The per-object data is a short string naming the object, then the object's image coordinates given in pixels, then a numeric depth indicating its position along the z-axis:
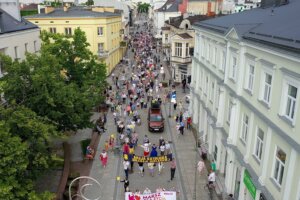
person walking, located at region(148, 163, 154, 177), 23.48
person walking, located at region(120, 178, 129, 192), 21.41
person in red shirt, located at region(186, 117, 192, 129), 33.41
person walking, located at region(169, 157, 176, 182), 23.09
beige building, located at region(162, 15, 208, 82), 48.47
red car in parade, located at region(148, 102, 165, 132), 31.98
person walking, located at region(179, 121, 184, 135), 31.30
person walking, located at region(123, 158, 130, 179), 23.31
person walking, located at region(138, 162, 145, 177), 23.86
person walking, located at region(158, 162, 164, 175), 24.06
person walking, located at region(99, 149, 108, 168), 24.97
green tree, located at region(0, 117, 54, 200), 13.70
